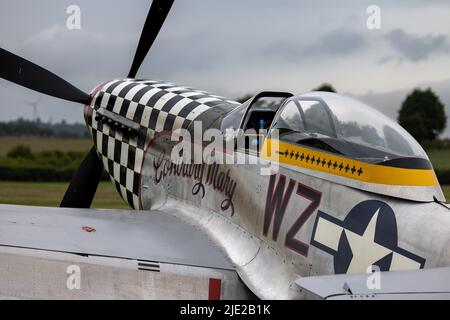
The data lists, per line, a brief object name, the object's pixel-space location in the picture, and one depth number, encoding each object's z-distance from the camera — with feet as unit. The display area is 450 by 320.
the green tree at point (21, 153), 107.65
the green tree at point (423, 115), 131.54
